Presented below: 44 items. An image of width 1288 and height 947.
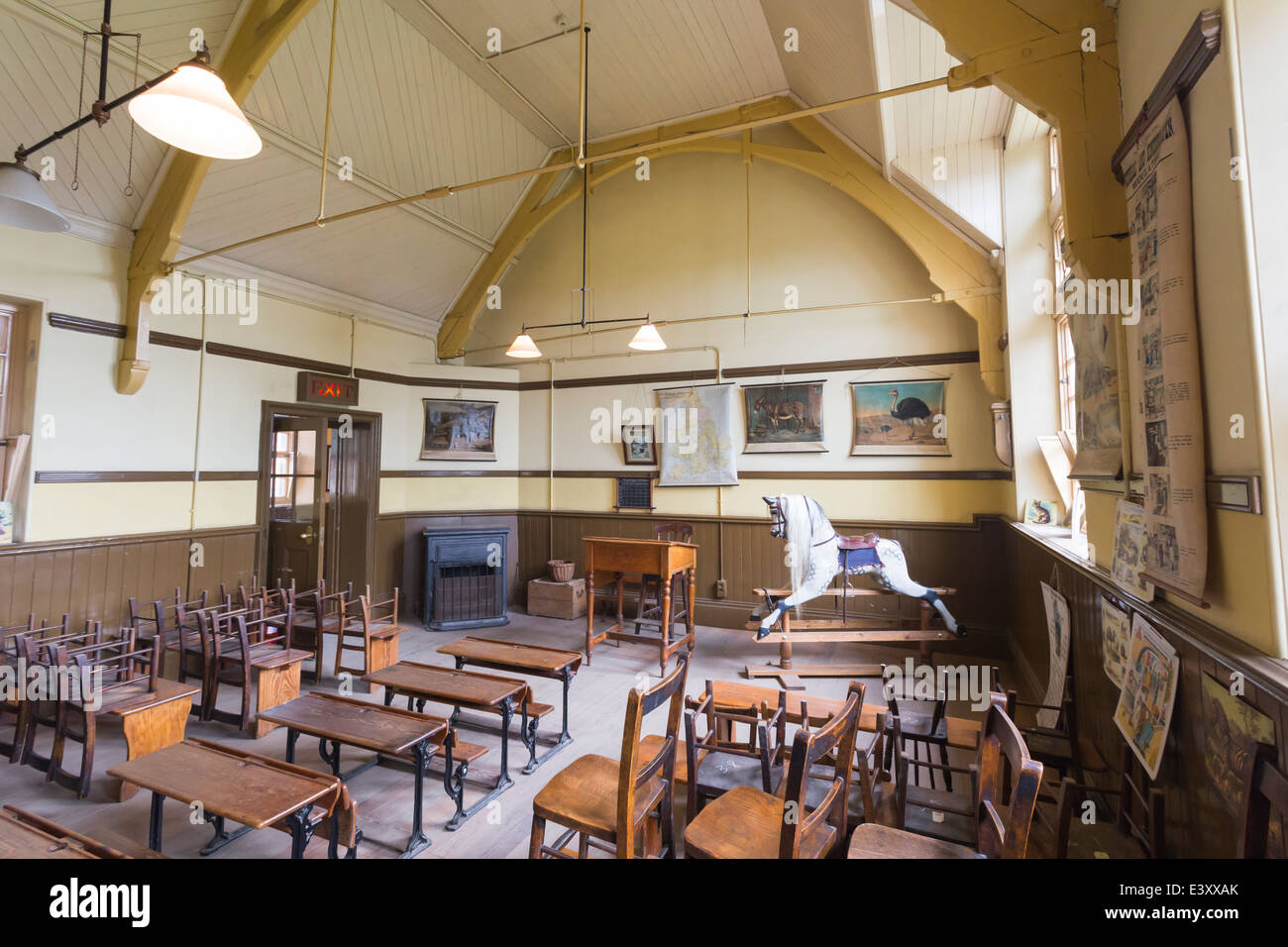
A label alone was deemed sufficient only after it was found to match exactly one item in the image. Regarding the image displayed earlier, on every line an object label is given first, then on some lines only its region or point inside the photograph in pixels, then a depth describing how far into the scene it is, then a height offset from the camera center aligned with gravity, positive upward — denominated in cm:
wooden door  649 +4
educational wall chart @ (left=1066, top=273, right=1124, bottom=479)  255 +53
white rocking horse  514 -52
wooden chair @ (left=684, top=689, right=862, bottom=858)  169 -116
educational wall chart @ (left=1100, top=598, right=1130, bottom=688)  239 -61
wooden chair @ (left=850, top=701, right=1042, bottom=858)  142 -89
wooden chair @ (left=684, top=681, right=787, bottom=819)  233 -117
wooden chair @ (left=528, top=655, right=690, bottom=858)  199 -115
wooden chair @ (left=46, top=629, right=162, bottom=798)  320 -117
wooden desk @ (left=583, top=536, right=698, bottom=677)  551 -60
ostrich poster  596 +86
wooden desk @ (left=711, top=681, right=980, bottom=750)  303 -114
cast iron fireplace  704 -96
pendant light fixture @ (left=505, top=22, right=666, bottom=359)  561 +159
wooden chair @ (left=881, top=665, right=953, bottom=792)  271 -115
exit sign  659 +134
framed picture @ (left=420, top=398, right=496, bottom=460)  786 +99
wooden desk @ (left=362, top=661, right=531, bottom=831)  317 -109
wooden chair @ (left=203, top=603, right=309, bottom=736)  407 -120
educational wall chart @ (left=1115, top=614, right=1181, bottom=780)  193 -71
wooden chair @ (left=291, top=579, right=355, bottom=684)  500 -115
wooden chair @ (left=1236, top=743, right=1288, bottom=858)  136 -74
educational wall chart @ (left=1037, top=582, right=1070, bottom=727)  327 -89
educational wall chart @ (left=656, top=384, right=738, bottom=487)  692 +78
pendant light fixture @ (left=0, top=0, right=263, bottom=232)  210 +150
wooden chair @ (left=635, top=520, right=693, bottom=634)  673 -113
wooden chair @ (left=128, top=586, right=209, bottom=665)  455 -100
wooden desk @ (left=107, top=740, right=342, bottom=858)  204 -108
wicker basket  751 -91
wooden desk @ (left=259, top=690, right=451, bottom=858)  265 -109
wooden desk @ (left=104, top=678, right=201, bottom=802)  335 -130
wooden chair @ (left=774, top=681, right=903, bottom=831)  235 -126
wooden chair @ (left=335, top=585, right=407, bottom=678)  471 -123
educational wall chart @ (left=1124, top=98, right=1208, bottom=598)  176 +43
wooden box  733 -126
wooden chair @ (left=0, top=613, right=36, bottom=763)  352 -129
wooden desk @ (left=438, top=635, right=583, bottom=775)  375 -106
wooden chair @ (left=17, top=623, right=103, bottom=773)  338 -99
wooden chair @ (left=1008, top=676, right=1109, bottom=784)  269 -121
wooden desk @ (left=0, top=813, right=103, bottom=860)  172 -104
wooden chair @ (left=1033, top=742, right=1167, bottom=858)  181 -123
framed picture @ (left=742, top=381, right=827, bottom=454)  650 +95
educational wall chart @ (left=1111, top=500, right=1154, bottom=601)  223 -22
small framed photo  736 +72
